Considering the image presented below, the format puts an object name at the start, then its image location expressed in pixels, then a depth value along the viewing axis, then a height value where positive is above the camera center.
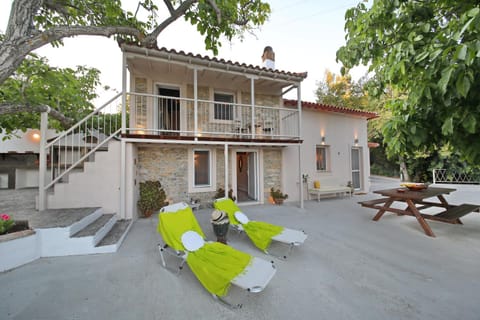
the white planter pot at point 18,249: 2.62 -1.23
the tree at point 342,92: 16.34 +6.63
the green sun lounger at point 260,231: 3.23 -1.28
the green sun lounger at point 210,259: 2.06 -1.27
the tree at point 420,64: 1.59 +1.02
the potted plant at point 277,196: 7.12 -1.25
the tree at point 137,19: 3.31 +3.47
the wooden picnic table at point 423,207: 3.93 -1.08
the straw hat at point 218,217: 3.39 -0.98
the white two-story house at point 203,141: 4.61 +0.79
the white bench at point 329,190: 7.57 -1.12
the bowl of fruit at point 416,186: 4.98 -0.64
